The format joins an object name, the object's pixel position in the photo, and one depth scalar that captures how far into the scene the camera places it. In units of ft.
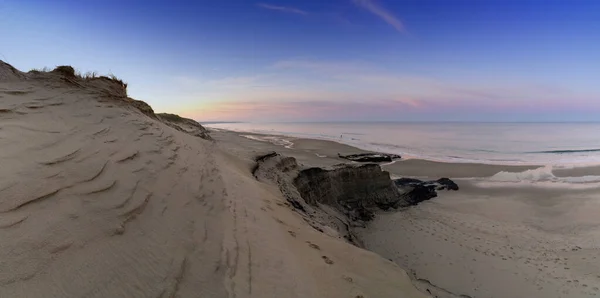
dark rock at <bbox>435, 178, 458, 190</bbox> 54.34
